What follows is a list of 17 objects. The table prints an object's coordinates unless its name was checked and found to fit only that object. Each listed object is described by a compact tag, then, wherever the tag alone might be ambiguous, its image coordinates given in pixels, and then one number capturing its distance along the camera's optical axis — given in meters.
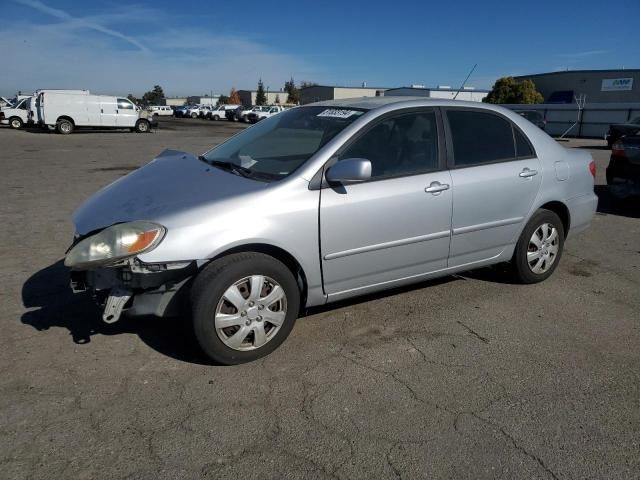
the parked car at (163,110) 68.06
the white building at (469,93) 37.76
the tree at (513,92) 46.41
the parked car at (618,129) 13.35
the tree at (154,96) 119.19
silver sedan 2.95
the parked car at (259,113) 47.91
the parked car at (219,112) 58.62
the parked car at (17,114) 29.23
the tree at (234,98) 109.12
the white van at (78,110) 26.14
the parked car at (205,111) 60.44
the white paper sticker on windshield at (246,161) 3.68
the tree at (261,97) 94.97
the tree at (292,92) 94.37
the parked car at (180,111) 64.69
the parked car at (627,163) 7.38
